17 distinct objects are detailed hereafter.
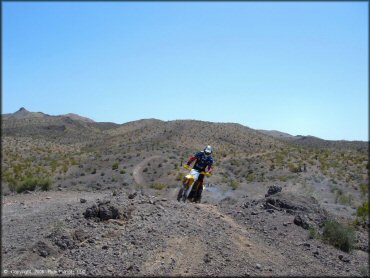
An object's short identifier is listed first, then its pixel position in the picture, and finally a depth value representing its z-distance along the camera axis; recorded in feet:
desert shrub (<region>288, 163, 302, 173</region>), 107.45
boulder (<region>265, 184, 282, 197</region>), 50.34
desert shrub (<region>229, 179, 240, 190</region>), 86.84
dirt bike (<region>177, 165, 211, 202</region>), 43.88
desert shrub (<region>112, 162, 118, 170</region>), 110.44
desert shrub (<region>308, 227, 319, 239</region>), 38.34
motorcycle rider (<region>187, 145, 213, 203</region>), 45.45
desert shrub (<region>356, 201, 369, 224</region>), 51.87
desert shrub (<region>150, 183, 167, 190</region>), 83.36
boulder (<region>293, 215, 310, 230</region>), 40.24
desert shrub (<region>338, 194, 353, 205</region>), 75.42
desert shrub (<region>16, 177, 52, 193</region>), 63.21
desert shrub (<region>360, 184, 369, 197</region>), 87.94
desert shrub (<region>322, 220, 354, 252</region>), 38.19
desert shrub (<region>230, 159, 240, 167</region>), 124.16
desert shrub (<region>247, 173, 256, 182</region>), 99.40
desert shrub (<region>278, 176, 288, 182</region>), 98.22
